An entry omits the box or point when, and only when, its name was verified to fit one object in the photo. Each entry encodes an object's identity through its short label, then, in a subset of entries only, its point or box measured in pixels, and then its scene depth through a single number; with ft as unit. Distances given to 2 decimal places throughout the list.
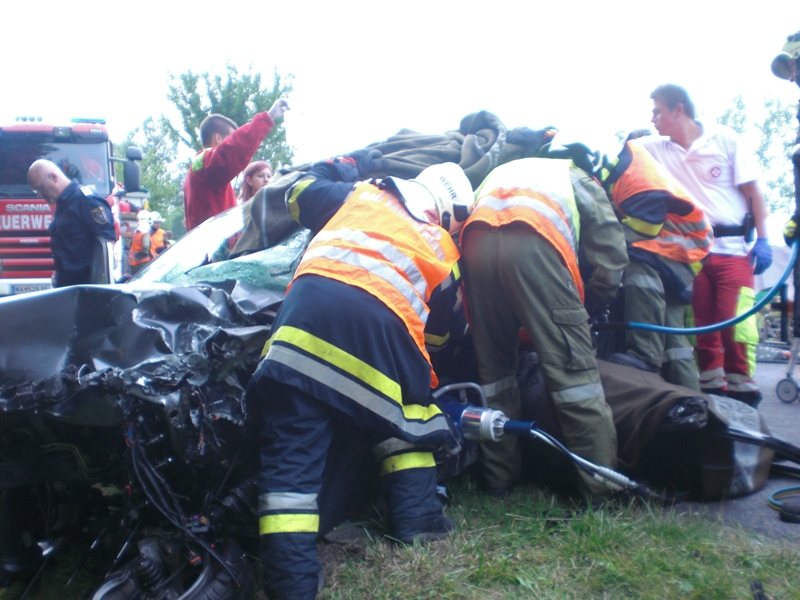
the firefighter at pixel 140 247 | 40.86
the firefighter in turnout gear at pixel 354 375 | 7.07
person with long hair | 15.25
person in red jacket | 15.72
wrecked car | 6.73
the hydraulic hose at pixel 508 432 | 8.98
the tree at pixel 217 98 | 65.57
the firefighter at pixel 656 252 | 11.38
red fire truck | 29.12
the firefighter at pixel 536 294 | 9.44
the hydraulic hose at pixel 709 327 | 10.57
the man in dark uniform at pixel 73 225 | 18.62
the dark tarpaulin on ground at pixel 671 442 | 9.18
